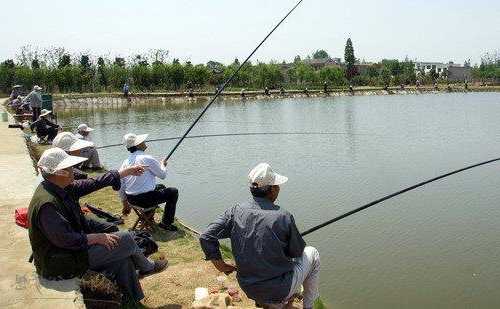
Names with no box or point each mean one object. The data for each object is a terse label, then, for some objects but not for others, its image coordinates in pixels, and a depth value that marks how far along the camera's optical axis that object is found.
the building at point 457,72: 103.09
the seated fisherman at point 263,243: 3.62
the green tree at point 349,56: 77.50
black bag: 5.17
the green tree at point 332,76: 64.81
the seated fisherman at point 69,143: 5.24
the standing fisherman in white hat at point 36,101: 16.78
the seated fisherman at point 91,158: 10.81
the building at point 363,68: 93.09
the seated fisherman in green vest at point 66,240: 3.74
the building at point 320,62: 108.35
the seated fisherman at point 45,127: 13.81
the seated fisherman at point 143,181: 6.41
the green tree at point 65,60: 49.39
